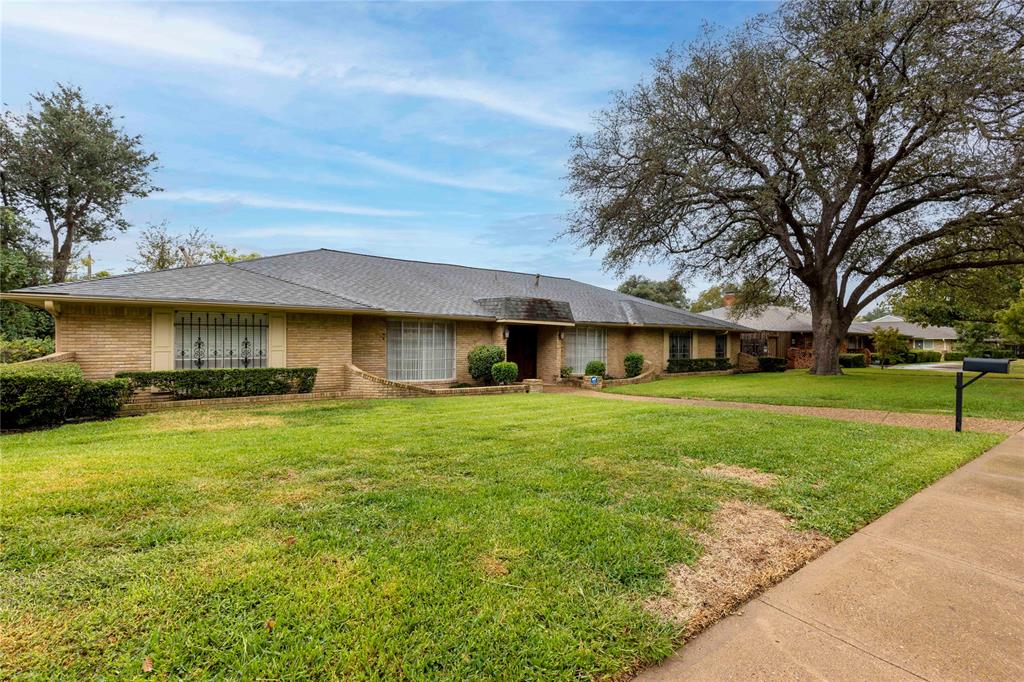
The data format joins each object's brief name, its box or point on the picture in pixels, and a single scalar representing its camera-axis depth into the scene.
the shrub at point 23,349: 13.74
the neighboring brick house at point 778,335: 27.59
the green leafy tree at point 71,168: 23.02
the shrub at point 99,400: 8.27
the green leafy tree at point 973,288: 20.89
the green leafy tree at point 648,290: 48.05
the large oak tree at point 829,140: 12.96
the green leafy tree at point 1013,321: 26.89
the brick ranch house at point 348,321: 10.23
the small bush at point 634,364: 19.69
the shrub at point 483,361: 15.31
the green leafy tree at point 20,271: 18.97
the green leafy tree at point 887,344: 32.53
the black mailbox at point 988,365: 7.40
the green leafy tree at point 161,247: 29.28
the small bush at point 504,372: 15.05
